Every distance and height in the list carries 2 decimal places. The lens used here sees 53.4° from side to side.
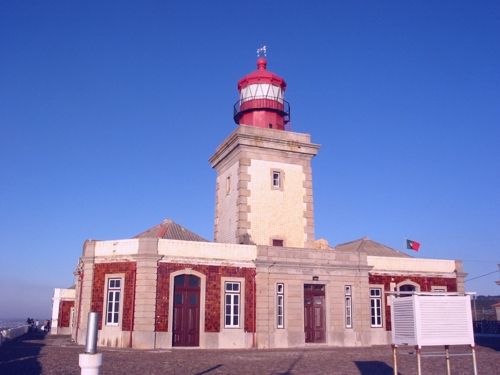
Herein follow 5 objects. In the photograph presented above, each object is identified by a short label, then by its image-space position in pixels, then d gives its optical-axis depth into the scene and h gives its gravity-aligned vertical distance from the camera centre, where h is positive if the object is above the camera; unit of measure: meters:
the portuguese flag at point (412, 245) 27.80 +3.33
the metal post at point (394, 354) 9.52 -0.91
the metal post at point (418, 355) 9.14 -0.89
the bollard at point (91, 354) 4.85 -0.48
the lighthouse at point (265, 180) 23.78 +6.10
